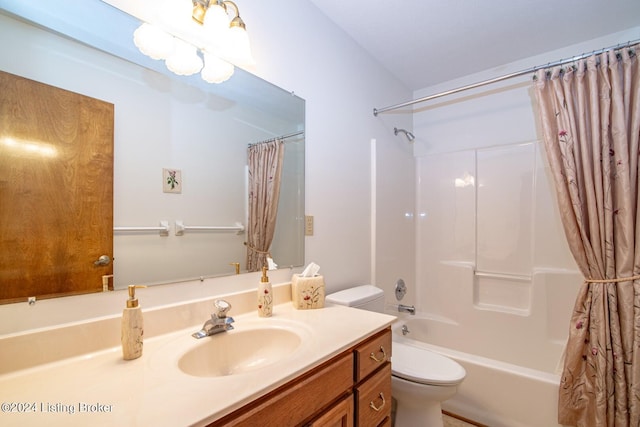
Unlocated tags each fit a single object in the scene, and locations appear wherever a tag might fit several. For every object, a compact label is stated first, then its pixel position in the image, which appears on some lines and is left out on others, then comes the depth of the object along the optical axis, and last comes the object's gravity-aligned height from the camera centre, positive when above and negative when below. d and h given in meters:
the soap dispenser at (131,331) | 0.76 -0.31
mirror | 0.78 +0.33
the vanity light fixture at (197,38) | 0.96 +0.65
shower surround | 1.72 -0.43
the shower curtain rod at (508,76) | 1.54 +0.84
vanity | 0.56 -0.38
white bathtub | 1.54 -1.00
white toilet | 1.32 -0.74
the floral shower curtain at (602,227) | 1.41 -0.05
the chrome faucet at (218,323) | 0.94 -0.36
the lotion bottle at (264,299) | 1.13 -0.33
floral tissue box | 1.25 -0.33
